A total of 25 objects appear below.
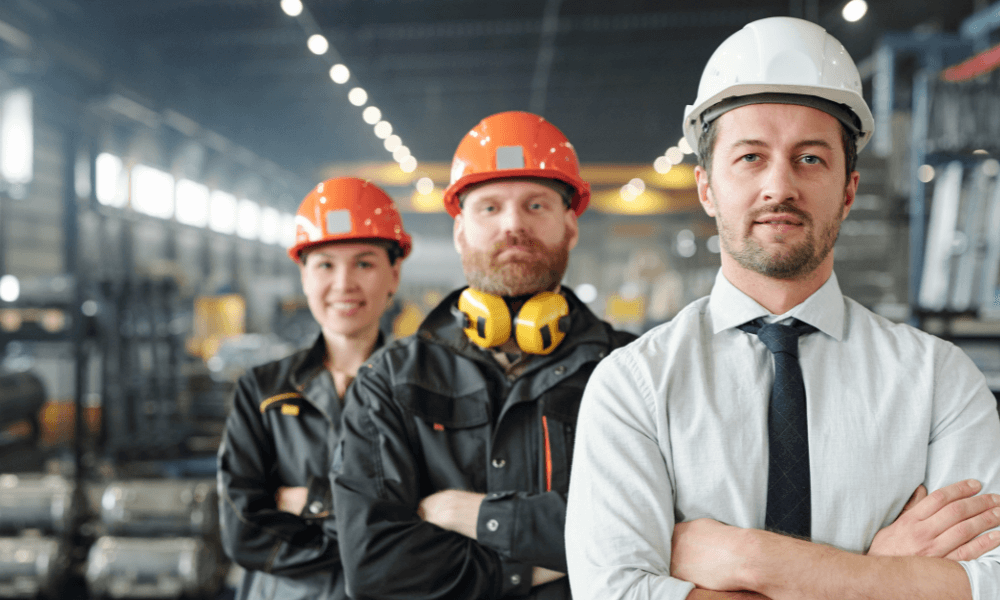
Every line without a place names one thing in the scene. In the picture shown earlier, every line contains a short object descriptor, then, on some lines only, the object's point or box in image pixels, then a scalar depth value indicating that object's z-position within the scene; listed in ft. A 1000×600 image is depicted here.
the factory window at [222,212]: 54.08
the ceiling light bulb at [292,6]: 21.67
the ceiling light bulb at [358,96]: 37.32
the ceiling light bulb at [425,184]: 56.70
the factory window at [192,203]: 48.29
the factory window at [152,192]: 40.93
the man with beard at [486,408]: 5.21
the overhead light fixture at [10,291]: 22.26
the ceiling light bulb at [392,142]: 49.52
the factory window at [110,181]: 36.60
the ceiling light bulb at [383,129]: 45.88
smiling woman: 6.55
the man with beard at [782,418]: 3.98
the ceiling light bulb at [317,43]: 25.48
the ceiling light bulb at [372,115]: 41.79
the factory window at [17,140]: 21.71
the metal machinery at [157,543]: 12.13
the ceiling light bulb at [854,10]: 20.08
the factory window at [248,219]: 59.98
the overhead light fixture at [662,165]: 54.30
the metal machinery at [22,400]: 20.67
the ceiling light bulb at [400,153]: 52.65
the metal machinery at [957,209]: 11.43
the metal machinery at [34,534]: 12.63
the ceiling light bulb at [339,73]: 25.18
